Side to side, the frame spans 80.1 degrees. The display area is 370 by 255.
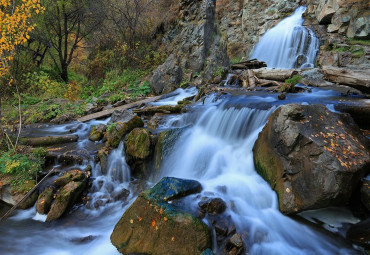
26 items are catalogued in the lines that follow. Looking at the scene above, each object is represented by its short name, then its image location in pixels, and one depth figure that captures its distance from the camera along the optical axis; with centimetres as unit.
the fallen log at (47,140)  649
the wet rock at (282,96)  681
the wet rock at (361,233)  310
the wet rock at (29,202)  449
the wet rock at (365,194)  346
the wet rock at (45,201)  437
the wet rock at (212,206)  369
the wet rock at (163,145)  550
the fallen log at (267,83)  886
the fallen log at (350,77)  632
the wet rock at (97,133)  683
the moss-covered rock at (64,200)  427
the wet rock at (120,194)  486
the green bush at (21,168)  482
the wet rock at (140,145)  540
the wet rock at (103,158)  546
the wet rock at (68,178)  476
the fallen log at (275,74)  909
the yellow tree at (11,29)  491
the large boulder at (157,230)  304
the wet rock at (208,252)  276
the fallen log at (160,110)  795
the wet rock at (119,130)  599
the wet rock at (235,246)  313
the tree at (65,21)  1379
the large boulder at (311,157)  346
